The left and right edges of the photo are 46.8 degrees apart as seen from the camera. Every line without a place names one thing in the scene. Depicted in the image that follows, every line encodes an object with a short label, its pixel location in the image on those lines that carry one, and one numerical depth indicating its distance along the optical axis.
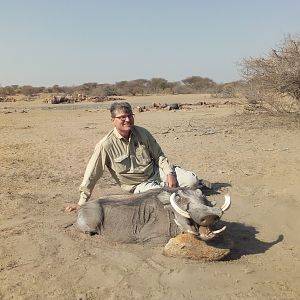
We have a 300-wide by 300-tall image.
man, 4.09
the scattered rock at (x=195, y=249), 3.26
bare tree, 10.31
